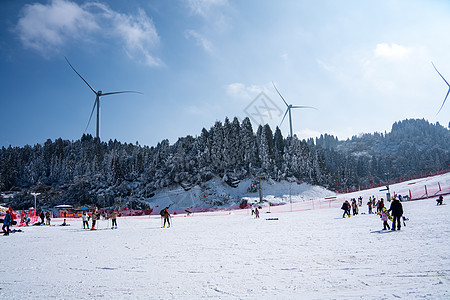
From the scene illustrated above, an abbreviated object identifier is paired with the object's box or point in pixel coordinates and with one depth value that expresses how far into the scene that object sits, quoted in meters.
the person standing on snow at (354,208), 26.85
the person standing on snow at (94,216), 24.64
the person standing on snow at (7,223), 19.72
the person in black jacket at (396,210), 13.53
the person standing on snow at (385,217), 13.74
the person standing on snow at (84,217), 25.98
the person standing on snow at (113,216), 25.53
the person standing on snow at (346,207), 24.88
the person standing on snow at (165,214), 24.61
